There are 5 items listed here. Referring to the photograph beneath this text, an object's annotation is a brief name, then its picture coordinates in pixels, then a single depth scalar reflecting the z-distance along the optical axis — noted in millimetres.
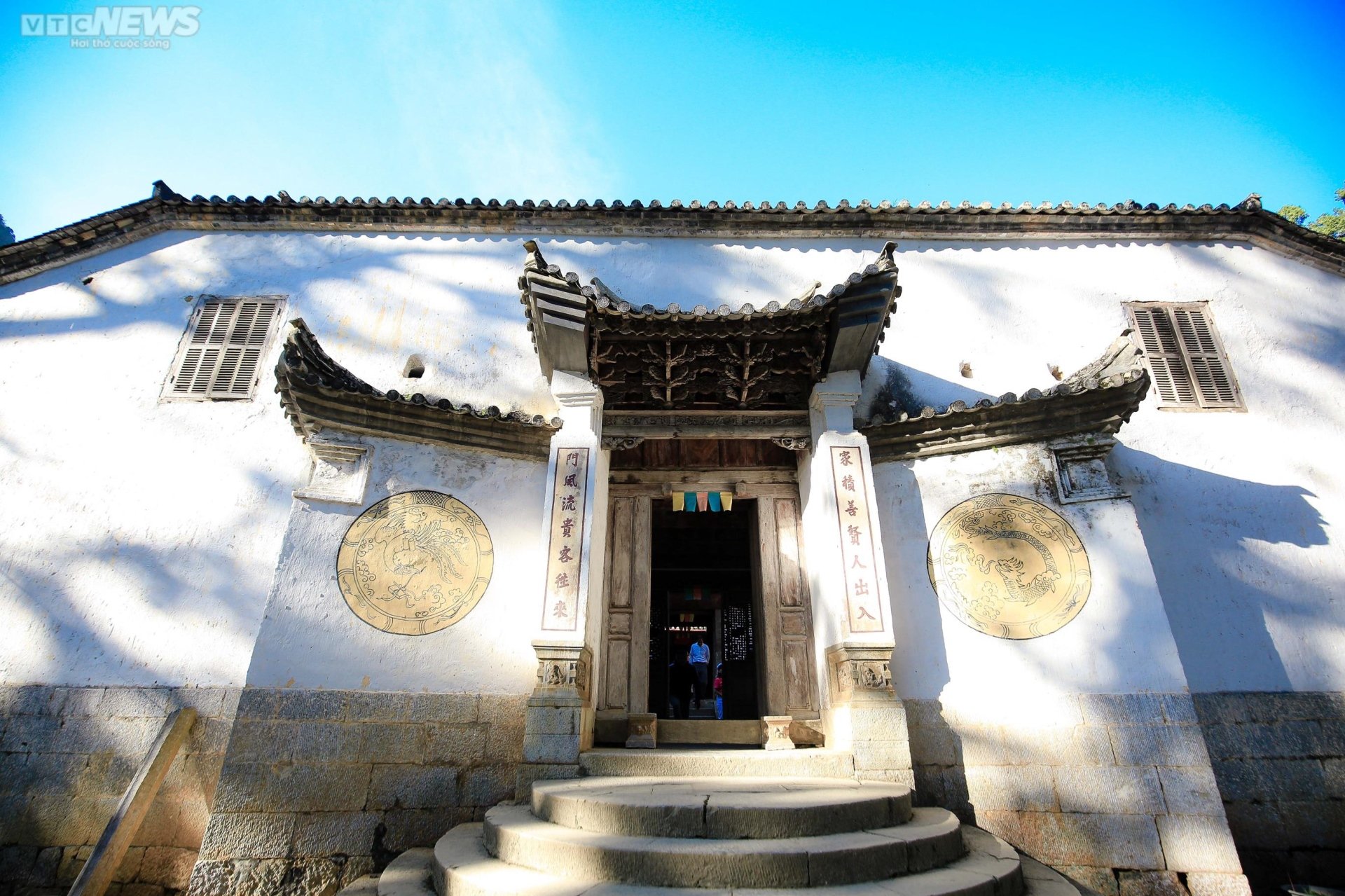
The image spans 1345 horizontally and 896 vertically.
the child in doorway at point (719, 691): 12922
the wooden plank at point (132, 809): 5461
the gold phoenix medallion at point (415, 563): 6301
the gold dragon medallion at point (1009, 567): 6281
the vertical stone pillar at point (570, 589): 5480
